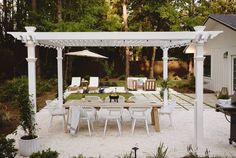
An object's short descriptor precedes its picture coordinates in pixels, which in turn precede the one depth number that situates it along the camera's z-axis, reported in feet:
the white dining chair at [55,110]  31.09
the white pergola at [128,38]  25.23
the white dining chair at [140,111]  29.04
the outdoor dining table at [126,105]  29.86
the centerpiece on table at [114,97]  32.53
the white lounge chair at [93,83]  63.48
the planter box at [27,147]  22.98
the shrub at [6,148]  19.84
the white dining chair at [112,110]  29.15
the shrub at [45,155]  18.41
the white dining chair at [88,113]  28.91
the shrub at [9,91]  48.91
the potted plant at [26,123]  23.07
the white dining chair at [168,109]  31.94
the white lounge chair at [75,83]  65.31
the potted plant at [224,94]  43.07
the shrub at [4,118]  32.62
